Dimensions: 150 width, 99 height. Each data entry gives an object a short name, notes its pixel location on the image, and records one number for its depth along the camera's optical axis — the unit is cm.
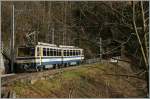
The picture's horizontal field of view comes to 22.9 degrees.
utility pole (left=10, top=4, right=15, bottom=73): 2717
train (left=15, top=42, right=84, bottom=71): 2728
